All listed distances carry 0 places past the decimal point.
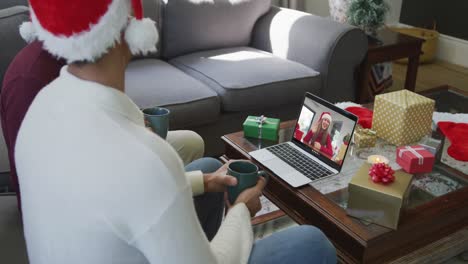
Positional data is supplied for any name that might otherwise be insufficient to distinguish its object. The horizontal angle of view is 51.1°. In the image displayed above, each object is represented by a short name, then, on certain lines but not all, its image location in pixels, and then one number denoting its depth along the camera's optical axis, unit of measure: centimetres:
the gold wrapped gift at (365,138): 162
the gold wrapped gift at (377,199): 122
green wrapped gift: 170
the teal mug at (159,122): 146
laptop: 147
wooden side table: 273
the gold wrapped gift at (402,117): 162
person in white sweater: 70
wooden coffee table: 124
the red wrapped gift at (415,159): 147
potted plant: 282
